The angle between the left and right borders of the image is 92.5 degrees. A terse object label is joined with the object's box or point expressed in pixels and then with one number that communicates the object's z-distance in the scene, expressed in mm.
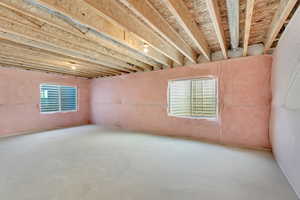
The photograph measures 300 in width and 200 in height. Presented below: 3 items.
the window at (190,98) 4426
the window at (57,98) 5188
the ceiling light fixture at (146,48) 2822
